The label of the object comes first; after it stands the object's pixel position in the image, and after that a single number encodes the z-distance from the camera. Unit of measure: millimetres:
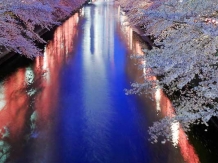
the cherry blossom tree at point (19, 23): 10195
